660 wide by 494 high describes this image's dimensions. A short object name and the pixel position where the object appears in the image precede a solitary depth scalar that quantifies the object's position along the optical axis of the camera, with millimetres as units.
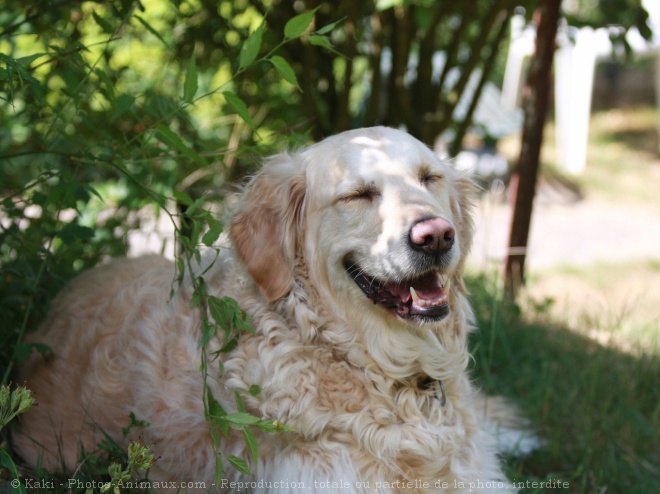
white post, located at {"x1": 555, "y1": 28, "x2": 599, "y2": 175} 12516
